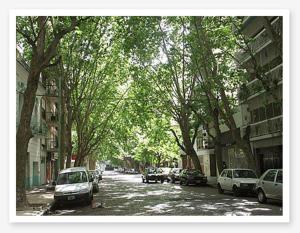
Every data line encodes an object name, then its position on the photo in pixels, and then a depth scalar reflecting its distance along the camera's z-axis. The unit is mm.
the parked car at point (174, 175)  24079
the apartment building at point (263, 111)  14731
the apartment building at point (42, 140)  18793
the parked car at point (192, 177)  19892
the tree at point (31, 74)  8690
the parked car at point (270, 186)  9722
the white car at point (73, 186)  11625
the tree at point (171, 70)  12702
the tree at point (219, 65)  11445
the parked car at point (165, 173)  25368
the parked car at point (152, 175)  24398
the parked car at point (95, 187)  16772
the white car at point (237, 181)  13070
